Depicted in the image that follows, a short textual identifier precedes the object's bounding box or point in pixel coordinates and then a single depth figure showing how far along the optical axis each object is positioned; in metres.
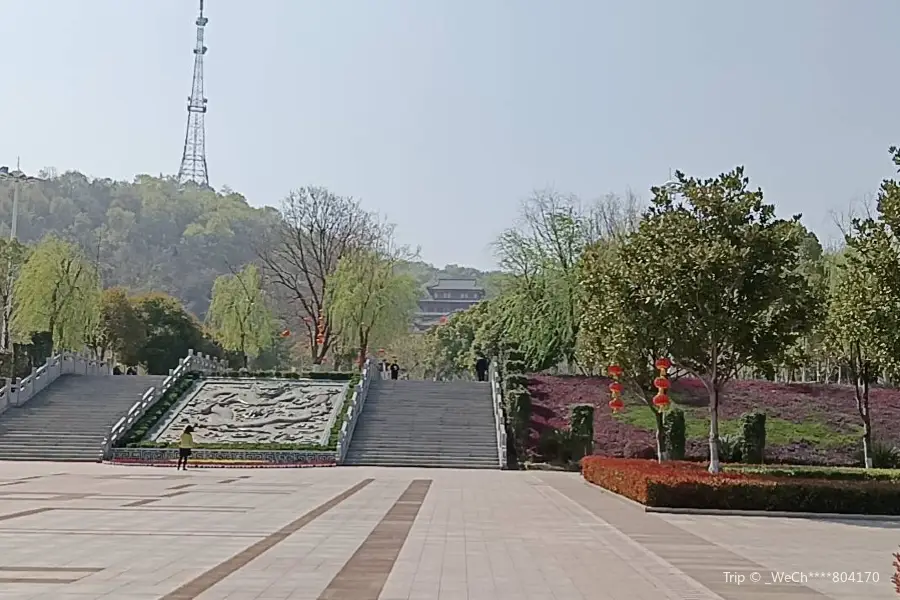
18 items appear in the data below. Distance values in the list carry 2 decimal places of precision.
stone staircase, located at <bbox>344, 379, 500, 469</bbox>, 29.14
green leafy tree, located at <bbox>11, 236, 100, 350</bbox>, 43.59
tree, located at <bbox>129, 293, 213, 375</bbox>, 50.41
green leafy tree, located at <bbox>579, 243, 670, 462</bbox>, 18.11
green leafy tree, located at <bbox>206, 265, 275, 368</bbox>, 52.28
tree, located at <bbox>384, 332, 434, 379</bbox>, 61.04
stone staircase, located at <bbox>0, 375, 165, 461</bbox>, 29.14
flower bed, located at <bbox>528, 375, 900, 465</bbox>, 29.55
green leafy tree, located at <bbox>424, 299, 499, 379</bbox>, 57.86
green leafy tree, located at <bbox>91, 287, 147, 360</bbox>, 49.81
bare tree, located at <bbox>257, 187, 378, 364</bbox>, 50.66
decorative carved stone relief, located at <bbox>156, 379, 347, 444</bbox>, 30.58
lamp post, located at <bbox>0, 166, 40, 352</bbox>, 45.34
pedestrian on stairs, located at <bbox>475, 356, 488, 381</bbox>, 41.25
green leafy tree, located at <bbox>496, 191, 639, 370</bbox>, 41.81
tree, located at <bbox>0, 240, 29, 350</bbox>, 46.28
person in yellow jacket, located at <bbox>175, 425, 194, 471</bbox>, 24.72
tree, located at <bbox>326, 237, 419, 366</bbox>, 47.16
